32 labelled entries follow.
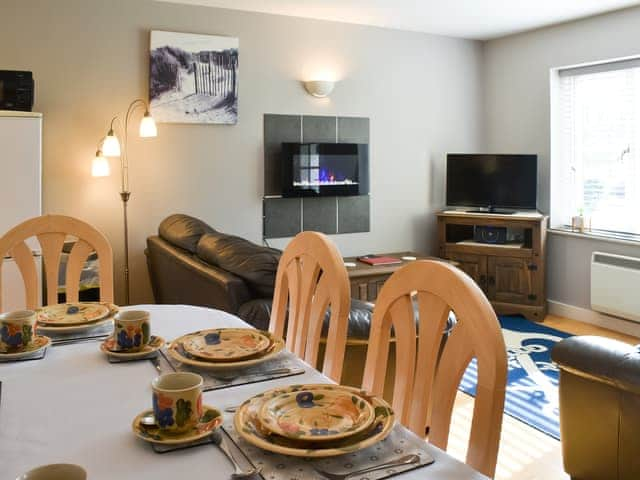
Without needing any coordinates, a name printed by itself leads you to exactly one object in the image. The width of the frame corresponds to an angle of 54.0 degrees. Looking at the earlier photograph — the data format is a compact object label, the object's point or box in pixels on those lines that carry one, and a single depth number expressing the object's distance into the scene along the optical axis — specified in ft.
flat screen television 17.42
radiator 15.03
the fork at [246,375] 4.39
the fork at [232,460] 3.04
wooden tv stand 16.75
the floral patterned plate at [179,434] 3.34
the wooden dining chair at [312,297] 5.43
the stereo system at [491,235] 17.43
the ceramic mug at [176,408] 3.40
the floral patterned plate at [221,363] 4.48
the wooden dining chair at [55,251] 7.00
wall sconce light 16.40
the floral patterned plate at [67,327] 5.44
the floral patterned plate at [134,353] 4.76
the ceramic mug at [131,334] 4.86
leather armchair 6.95
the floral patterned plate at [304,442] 3.14
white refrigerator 11.19
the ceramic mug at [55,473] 2.55
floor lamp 13.23
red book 15.77
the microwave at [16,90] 11.68
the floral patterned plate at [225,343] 4.68
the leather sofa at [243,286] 8.42
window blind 16.07
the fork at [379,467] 3.04
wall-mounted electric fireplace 16.17
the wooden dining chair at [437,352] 3.45
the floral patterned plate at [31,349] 4.76
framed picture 14.58
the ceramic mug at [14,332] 4.83
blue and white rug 10.54
